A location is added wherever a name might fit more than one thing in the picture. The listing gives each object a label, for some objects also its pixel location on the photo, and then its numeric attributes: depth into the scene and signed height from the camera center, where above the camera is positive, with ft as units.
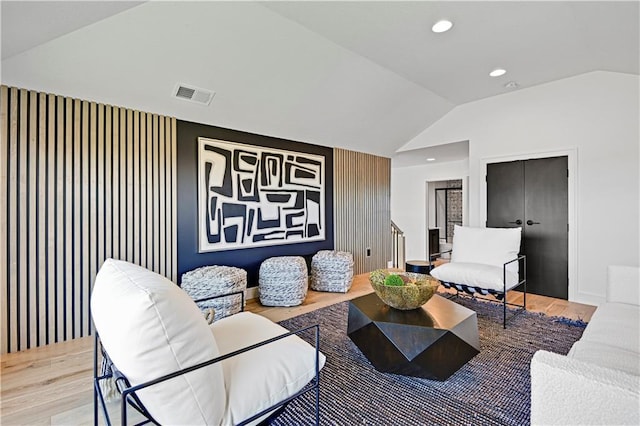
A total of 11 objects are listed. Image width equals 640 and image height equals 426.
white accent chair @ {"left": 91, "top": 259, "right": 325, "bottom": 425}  3.62 -1.81
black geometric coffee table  6.47 -2.71
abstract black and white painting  12.55 +0.73
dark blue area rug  5.87 -3.76
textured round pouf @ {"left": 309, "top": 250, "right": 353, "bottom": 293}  14.55 -2.81
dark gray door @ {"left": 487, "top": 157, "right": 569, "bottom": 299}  13.66 -0.08
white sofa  3.23 -1.98
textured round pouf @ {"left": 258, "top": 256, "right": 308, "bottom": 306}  12.48 -2.80
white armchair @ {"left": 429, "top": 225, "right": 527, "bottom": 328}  10.77 -1.98
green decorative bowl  7.32 -1.89
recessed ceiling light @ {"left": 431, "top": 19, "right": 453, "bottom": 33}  8.93 +5.33
